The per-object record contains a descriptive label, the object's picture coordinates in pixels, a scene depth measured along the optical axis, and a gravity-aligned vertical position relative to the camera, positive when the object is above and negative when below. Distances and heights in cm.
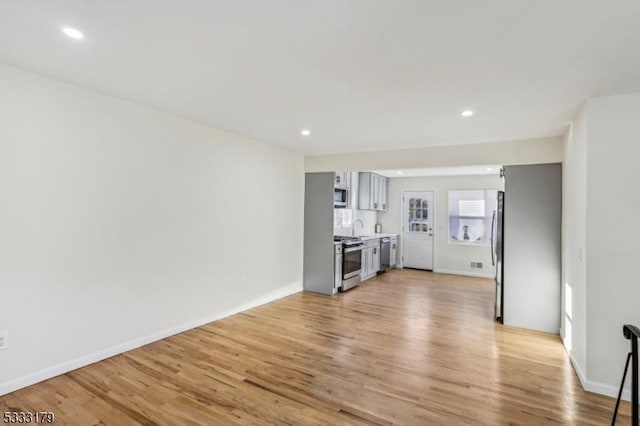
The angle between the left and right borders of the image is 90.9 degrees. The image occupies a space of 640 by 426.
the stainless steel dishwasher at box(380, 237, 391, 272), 740 -86
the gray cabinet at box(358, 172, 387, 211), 742 +64
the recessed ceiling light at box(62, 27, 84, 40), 188 +109
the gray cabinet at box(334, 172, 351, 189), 580 +72
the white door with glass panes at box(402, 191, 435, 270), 818 -28
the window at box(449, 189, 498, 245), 747 +11
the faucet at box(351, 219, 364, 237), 715 -23
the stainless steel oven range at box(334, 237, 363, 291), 574 -84
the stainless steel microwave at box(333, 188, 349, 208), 595 +38
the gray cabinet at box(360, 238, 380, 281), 657 -90
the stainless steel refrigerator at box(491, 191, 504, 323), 423 -53
